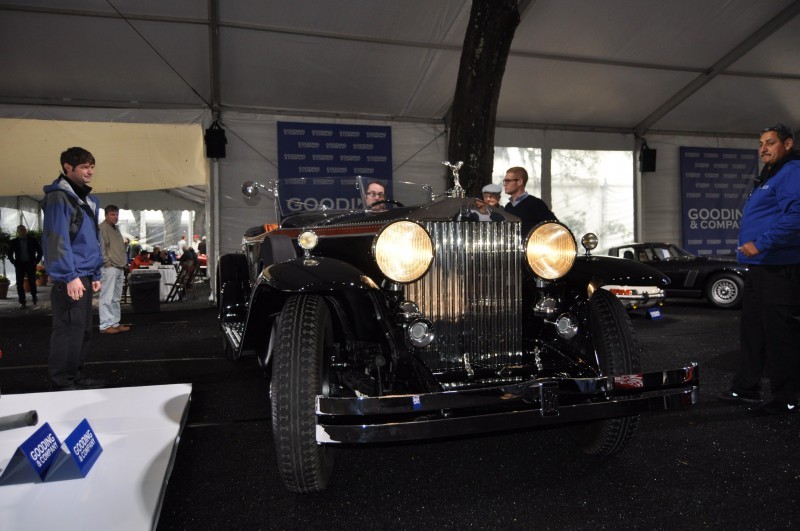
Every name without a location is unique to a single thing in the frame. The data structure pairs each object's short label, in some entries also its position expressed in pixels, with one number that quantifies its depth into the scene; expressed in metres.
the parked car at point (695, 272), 7.60
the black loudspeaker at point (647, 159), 11.05
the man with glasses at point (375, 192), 3.42
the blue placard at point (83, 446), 1.87
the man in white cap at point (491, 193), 4.43
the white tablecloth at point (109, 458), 1.59
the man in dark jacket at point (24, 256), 8.91
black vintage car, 1.76
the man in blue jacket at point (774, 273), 2.81
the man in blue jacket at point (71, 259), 3.03
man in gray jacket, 5.95
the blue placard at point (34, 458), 1.78
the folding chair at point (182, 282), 9.62
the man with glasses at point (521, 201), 3.99
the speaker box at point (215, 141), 8.59
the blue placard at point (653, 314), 5.11
